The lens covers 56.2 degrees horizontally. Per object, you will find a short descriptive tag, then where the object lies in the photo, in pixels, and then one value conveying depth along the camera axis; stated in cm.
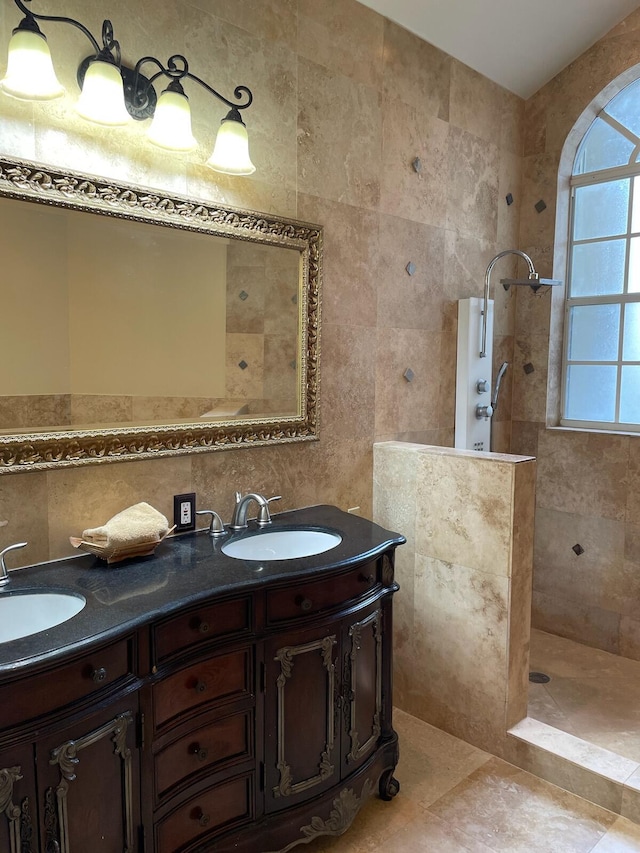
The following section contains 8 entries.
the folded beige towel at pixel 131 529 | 163
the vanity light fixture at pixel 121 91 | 146
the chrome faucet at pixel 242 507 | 203
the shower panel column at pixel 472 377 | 298
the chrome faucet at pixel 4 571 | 149
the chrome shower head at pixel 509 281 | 283
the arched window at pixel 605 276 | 309
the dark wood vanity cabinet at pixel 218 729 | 121
